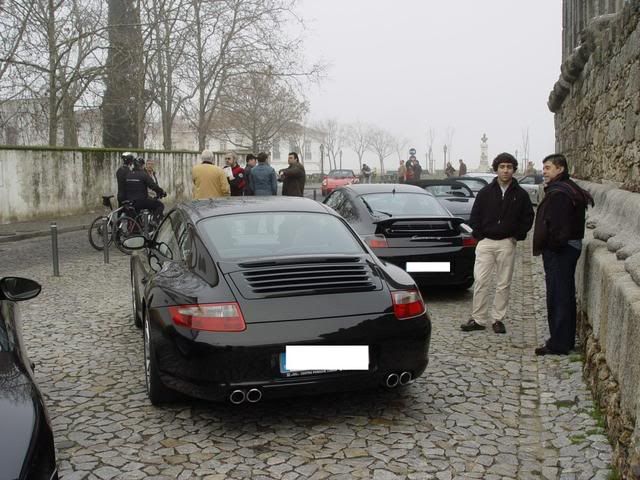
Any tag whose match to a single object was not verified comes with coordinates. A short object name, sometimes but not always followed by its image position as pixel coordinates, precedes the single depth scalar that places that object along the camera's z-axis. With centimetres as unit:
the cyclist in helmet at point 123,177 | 1347
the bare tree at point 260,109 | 3600
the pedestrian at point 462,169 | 4223
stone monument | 7725
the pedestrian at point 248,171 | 1601
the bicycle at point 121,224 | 1324
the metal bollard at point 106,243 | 1205
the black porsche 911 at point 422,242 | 820
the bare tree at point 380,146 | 12244
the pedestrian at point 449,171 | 4278
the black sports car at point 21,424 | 241
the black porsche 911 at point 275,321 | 413
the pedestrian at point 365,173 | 5039
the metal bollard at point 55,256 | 1048
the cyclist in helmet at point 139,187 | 1345
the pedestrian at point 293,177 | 1552
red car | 3897
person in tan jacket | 1262
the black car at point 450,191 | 1352
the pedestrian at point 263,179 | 1472
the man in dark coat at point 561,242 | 571
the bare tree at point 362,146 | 12150
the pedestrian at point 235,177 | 1556
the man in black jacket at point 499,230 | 684
